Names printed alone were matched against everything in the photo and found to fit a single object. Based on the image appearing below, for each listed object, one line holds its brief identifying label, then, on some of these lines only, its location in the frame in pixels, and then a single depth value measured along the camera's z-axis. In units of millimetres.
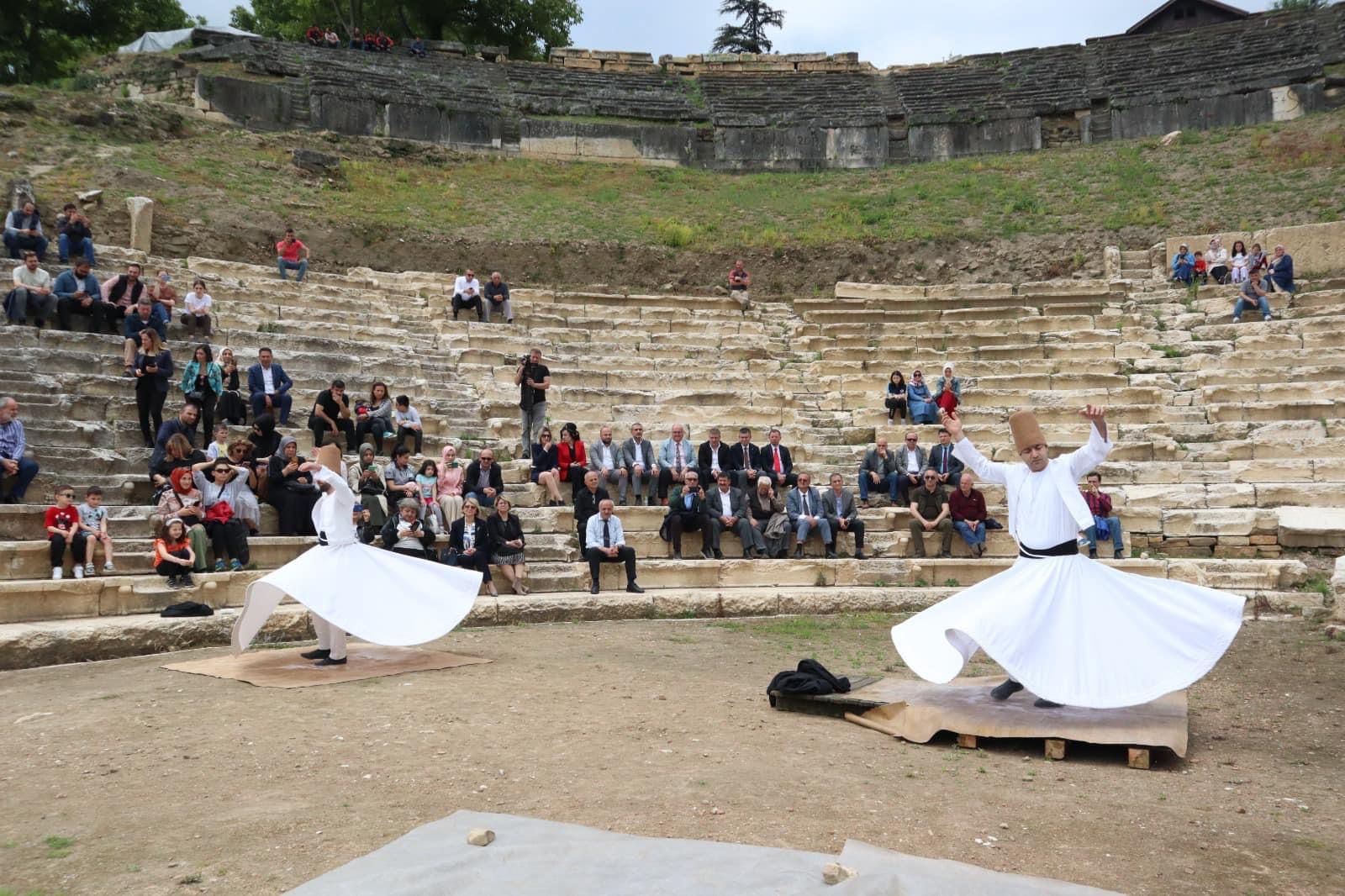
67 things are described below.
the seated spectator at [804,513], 12383
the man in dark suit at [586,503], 12086
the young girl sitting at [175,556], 9461
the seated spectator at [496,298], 18391
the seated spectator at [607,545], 11188
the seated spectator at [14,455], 10184
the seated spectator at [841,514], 12391
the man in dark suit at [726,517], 12328
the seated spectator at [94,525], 9453
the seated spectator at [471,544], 10727
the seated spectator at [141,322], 12797
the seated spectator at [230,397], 12479
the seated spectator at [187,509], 9867
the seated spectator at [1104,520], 12203
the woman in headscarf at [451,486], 11688
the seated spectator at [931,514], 12633
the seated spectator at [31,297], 13141
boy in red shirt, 9242
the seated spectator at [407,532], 10773
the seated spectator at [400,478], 11609
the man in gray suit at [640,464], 13164
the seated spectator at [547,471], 12789
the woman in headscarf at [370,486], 11367
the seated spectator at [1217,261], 19359
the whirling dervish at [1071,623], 5738
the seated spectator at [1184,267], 19859
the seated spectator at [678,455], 13297
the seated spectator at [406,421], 13117
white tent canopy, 33219
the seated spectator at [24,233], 15109
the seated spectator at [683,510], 12250
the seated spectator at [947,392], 15039
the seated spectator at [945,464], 13180
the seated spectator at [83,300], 13492
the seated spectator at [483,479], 12016
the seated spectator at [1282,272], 17750
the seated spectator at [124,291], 13820
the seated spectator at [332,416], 12461
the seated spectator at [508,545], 10945
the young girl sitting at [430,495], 11367
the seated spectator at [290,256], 18797
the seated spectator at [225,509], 10133
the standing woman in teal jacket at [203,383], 12086
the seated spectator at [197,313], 14586
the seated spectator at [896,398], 15508
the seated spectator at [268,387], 12625
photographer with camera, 13641
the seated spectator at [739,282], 20883
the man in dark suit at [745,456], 13352
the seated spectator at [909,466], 13320
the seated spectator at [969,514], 12469
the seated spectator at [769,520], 12383
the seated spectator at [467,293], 18297
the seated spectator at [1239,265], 18484
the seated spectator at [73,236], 15688
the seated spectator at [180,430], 10899
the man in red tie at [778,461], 13344
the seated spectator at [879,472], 13422
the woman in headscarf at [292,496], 11258
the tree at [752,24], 58344
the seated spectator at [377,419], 12914
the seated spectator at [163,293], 13859
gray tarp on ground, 3490
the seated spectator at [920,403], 15273
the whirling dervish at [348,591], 7590
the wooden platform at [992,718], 5629
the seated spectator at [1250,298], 17344
